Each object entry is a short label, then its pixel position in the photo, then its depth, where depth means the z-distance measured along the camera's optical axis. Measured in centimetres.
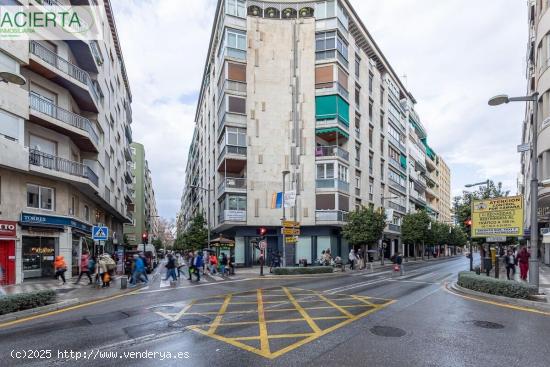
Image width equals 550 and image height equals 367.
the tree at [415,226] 4797
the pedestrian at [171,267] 1923
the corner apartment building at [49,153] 1820
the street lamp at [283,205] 2456
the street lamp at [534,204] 1175
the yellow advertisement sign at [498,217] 1404
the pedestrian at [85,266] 1851
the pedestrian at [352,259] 2833
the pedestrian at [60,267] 1817
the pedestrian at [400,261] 2302
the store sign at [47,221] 1905
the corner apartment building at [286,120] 3369
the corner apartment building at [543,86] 1725
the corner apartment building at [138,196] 7369
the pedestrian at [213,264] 2506
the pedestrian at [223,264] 2386
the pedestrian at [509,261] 1870
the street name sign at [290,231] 2461
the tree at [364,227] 2984
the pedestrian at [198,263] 2012
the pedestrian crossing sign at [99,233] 1763
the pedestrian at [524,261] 1831
